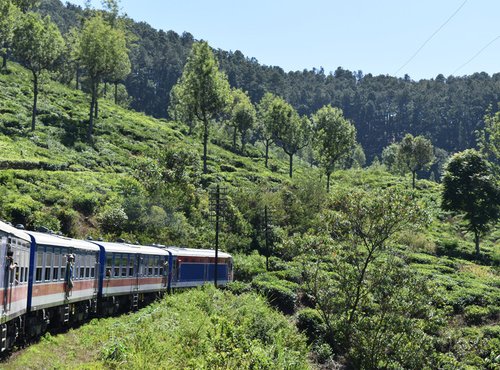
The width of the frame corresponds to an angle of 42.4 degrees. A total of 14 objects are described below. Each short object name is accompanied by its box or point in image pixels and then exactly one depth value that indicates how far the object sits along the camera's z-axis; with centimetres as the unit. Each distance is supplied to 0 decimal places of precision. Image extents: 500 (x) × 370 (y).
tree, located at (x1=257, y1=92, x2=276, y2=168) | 9931
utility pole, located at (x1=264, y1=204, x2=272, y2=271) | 5641
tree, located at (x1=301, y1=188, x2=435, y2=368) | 3341
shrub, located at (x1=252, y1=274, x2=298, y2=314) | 4662
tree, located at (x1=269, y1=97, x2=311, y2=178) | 9900
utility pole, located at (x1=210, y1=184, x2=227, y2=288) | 6141
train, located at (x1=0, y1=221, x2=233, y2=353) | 1734
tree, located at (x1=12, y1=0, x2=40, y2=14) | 9912
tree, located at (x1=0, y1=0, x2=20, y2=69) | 6419
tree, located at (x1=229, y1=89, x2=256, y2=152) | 10762
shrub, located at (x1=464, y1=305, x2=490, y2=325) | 4812
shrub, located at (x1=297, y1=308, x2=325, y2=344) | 4084
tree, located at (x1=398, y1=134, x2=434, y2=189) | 10212
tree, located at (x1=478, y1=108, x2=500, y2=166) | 6338
